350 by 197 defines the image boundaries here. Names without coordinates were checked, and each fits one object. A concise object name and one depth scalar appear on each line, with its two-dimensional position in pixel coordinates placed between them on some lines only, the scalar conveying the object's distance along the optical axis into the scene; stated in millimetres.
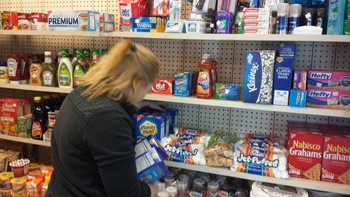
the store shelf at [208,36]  1655
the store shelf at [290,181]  1758
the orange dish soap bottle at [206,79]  2064
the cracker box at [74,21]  2188
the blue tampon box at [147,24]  2074
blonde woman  1188
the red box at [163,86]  2156
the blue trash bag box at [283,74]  1795
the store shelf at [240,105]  1739
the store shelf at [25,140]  2528
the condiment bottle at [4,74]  2586
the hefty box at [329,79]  1767
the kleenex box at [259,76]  1823
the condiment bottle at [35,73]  2494
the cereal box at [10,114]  2615
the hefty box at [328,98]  1766
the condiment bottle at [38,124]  2574
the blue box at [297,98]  1789
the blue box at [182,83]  2111
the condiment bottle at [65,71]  2354
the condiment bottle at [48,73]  2432
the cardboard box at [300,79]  1815
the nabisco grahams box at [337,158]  1765
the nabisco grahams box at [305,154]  1814
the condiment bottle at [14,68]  2529
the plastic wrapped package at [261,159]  1897
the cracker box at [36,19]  2486
